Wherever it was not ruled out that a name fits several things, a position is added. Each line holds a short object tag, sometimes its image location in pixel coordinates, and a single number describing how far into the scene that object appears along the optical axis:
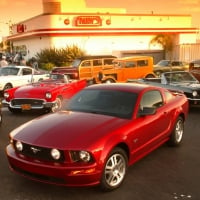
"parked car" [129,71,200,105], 11.50
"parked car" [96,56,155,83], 18.39
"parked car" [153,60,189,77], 24.03
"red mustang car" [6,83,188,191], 4.76
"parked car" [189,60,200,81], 15.63
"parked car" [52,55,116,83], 19.28
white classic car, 16.31
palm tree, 40.28
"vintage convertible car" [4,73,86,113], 10.98
